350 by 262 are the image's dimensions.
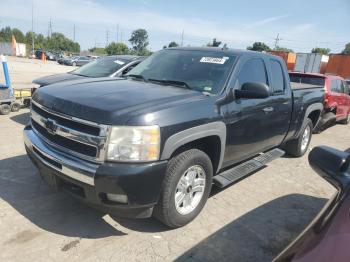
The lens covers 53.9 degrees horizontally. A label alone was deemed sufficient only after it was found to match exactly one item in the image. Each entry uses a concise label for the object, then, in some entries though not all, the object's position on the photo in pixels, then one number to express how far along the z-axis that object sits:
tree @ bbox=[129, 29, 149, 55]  150.25
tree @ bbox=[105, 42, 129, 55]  86.59
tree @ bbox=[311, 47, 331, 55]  99.44
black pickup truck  2.99
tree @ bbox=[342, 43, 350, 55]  99.19
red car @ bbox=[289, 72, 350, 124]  9.48
